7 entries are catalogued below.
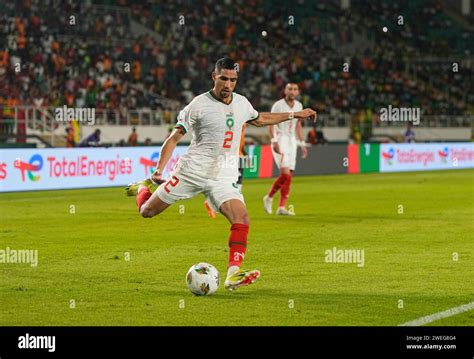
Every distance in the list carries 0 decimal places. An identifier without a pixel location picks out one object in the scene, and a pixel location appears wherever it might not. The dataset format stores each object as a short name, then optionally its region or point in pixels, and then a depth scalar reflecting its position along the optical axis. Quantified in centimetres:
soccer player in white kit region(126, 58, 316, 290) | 1028
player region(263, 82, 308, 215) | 1897
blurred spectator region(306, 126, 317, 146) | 3831
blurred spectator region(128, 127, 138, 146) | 3180
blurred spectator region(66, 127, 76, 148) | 2981
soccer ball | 997
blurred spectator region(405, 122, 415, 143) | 4200
